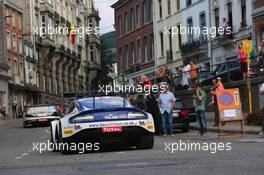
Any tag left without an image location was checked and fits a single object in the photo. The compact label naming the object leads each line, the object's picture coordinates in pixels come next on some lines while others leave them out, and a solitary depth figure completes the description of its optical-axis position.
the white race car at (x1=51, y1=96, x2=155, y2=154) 16.28
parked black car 27.22
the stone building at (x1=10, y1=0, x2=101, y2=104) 84.62
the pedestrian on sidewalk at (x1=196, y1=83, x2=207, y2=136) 24.30
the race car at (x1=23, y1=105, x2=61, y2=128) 42.94
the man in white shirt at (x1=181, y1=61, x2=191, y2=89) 37.52
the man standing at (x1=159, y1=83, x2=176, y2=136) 24.56
